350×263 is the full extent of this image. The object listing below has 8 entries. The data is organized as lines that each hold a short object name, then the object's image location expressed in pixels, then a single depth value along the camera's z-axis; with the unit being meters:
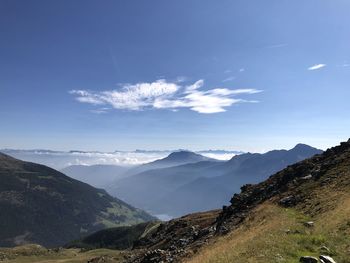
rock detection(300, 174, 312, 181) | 57.36
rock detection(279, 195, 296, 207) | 49.37
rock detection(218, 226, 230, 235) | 49.96
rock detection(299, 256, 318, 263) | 23.92
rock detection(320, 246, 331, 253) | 26.82
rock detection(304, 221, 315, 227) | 36.12
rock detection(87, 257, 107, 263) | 80.61
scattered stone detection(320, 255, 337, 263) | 24.16
